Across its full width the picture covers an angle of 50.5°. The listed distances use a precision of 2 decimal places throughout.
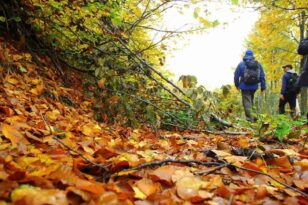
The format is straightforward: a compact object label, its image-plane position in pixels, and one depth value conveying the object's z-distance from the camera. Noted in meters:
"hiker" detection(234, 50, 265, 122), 6.46
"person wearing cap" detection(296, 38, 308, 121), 4.37
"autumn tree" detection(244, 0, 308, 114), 8.46
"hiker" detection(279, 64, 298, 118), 7.66
